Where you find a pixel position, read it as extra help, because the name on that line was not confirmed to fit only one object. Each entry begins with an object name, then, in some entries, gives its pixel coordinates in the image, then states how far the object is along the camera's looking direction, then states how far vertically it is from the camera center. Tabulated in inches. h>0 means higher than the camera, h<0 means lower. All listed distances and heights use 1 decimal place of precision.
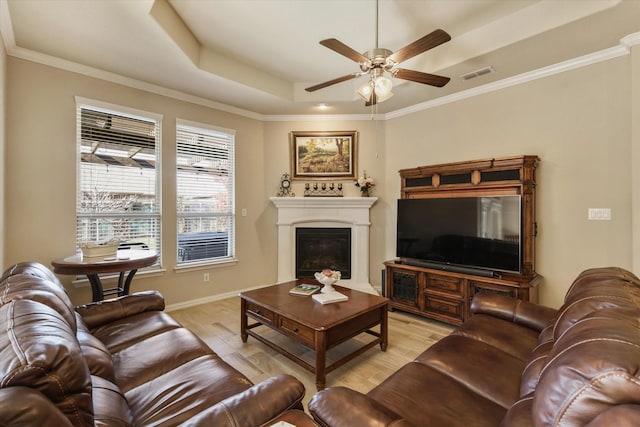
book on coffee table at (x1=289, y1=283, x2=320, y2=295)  106.0 -30.5
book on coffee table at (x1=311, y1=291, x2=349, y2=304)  97.1 -30.7
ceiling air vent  120.3 +59.5
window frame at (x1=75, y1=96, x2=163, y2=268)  120.5 +25.6
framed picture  178.2 +34.8
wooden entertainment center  116.8 -27.0
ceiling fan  79.7 +46.1
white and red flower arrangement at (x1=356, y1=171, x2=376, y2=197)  172.2 +15.5
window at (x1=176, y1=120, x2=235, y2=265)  152.9 +9.3
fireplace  173.2 -7.7
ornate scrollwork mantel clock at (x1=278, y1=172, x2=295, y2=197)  179.0 +14.1
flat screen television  117.3 -10.7
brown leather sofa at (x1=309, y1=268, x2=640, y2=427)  25.6 -27.5
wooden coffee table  81.0 -34.7
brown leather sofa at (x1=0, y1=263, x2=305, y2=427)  27.3 -27.4
